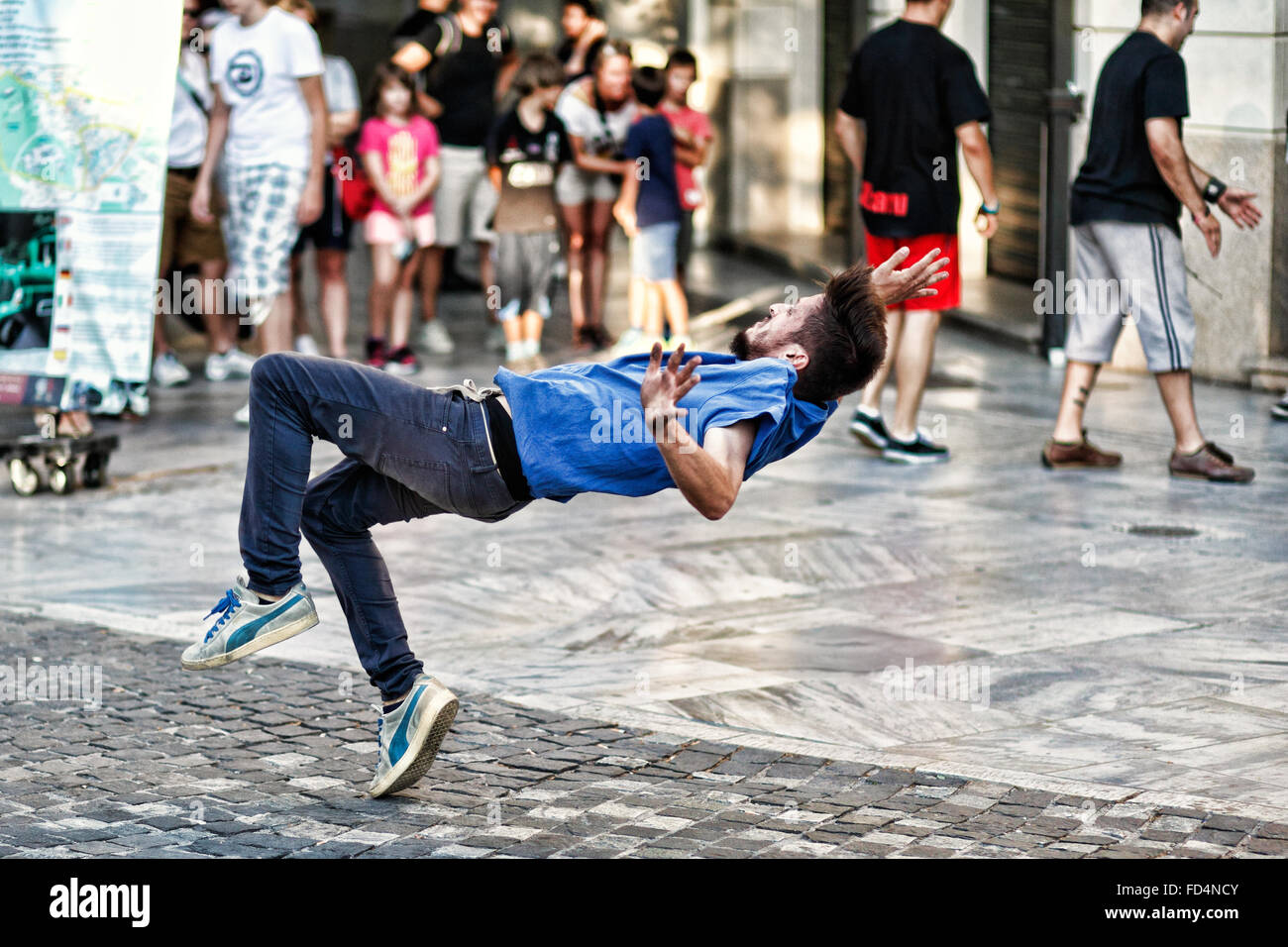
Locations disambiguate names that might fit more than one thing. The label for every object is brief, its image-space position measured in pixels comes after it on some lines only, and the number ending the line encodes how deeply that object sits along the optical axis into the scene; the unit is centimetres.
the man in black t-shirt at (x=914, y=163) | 930
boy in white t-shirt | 1002
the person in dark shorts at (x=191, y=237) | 1098
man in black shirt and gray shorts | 867
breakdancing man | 469
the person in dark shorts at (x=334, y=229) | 1161
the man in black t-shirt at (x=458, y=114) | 1257
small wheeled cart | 879
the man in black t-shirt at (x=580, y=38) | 1391
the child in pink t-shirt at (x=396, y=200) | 1172
